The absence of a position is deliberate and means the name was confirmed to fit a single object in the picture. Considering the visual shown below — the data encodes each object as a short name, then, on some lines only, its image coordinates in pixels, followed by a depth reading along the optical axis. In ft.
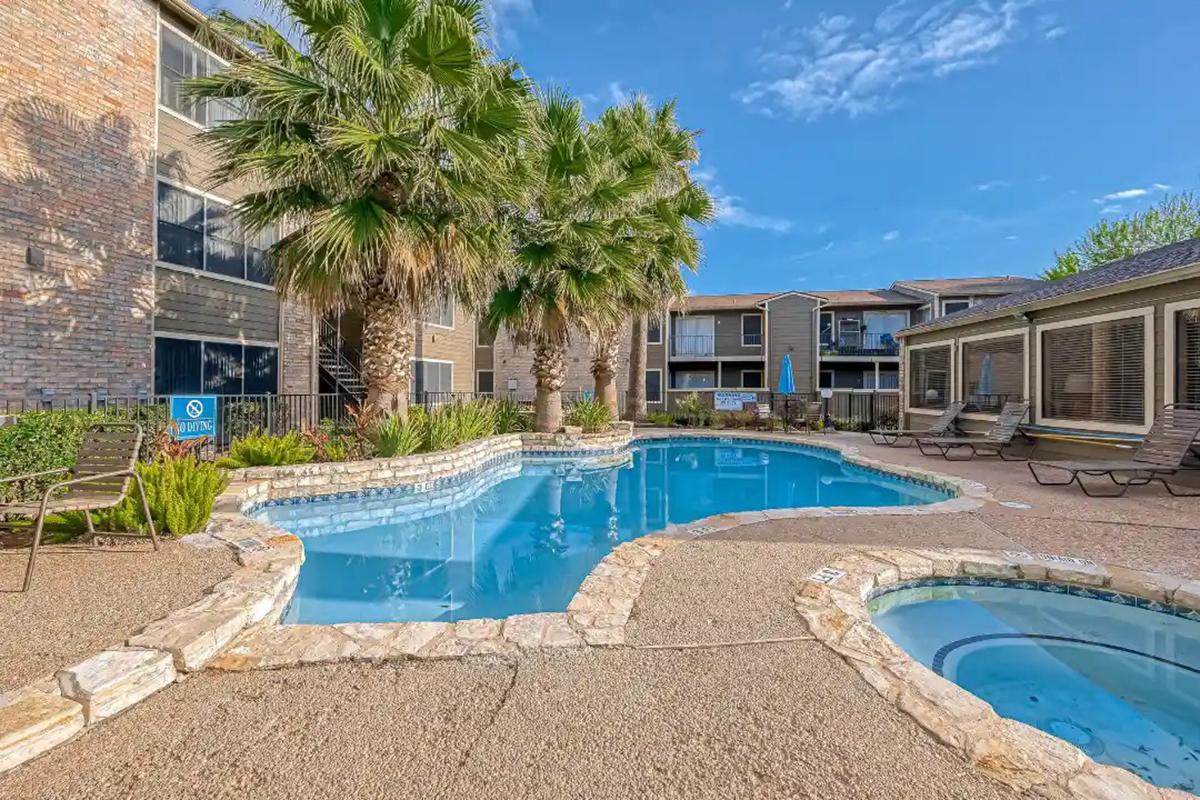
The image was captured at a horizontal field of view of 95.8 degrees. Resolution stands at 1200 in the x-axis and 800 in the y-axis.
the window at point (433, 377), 57.47
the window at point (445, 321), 58.13
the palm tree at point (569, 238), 35.76
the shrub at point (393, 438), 28.81
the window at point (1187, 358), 26.35
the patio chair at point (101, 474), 13.42
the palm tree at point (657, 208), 43.29
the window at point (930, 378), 47.92
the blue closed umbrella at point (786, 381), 64.59
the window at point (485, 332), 40.91
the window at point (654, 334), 82.12
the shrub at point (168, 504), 15.40
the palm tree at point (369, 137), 24.04
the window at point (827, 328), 84.43
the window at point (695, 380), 86.94
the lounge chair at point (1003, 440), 36.01
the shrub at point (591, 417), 47.03
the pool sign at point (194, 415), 26.25
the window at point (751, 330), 84.53
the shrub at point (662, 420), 65.21
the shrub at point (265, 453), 25.84
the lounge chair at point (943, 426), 42.48
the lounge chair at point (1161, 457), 24.44
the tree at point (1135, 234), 83.56
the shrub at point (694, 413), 64.34
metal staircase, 48.49
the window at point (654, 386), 82.53
